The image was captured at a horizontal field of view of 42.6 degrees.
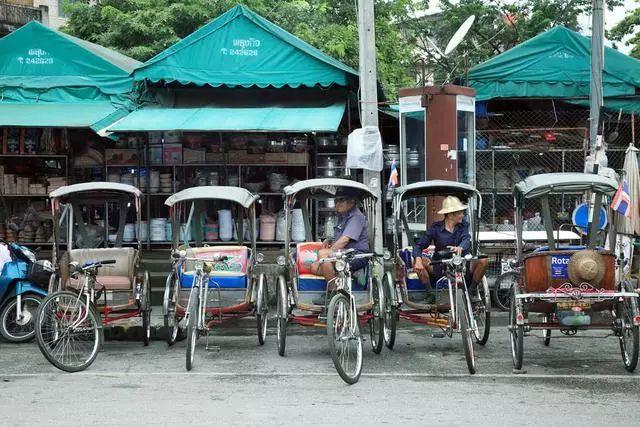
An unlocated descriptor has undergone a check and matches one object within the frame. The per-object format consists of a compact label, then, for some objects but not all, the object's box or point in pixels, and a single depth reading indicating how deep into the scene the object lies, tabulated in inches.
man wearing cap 374.3
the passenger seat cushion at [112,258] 399.5
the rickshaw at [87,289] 337.7
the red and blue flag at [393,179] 516.4
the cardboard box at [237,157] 604.4
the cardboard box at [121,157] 610.9
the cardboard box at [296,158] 600.7
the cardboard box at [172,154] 610.5
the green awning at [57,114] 546.3
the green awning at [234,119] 528.1
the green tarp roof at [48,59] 628.7
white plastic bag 479.8
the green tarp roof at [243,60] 595.8
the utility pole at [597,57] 506.3
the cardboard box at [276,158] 600.4
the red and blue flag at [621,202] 349.1
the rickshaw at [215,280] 370.6
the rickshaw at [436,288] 343.9
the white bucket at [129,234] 598.5
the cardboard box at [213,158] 609.0
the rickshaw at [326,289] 322.3
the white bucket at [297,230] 589.3
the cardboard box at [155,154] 612.7
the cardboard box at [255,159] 603.2
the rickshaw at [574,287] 318.7
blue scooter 413.1
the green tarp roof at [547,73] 645.3
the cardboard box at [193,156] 609.6
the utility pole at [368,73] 477.7
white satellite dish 564.1
